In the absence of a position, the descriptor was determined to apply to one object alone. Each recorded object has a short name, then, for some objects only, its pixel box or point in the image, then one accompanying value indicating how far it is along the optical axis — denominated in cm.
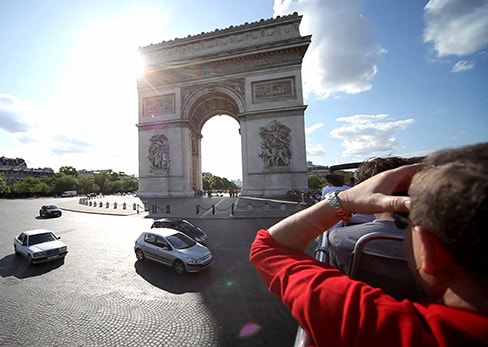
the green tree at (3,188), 5500
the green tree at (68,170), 8219
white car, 713
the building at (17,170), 8688
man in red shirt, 57
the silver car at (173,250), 620
